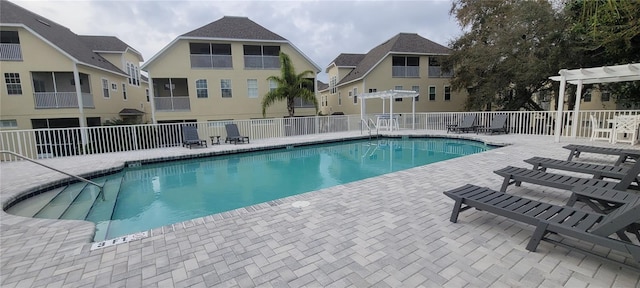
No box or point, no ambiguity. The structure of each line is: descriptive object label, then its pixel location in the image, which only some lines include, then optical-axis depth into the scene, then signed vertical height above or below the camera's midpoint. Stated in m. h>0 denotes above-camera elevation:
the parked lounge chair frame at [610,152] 5.49 -0.92
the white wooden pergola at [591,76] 7.86 +0.95
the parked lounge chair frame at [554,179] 3.58 -0.98
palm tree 15.44 +1.68
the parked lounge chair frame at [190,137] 10.87 -0.72
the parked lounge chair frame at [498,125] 12.89 -0.68
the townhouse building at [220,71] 17.16 +3.04
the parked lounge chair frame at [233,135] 12.32 -0.76
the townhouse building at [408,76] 21.48 +2.89
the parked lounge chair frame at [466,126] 13.80 -0.73
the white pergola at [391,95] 14.77 +1.04
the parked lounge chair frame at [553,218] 2.16 -1.02
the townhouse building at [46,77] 15.19 +2.73
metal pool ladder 15.87 -0.47
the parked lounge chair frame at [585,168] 4.17 -0.97
